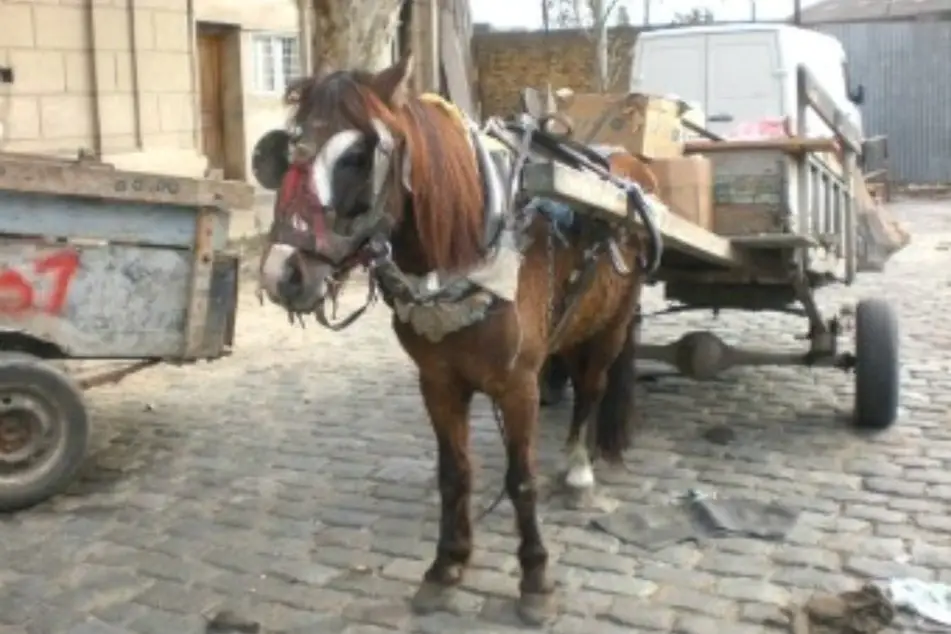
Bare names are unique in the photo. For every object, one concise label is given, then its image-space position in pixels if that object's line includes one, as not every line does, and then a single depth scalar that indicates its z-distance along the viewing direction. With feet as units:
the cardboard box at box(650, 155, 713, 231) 18.22
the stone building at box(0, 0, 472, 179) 34.78
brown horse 10.74
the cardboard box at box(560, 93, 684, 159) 18.89
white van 39.29
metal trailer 17.02
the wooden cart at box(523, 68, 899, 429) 18.61
